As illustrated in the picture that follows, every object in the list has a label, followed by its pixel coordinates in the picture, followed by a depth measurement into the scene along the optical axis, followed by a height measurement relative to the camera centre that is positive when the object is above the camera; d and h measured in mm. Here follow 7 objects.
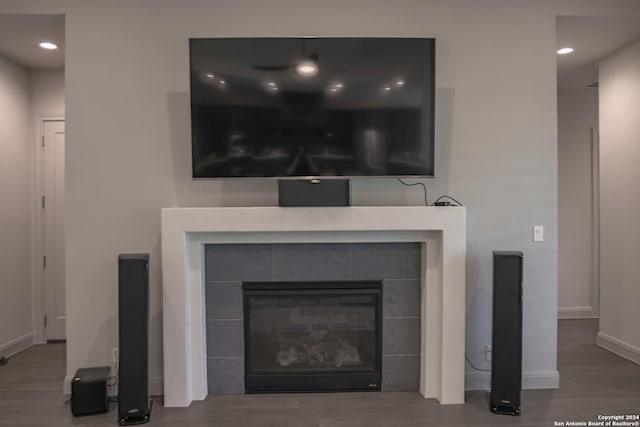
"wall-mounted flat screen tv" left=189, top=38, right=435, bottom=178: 2871 +577
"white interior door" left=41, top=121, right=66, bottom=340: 4348 -259
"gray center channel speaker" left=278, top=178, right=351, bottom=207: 2857 +49
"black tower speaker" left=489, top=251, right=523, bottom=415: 2812 -797
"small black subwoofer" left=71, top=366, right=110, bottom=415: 2830 -1167
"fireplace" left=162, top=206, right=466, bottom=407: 2926 -283
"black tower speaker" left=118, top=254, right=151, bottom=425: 2717 -789
